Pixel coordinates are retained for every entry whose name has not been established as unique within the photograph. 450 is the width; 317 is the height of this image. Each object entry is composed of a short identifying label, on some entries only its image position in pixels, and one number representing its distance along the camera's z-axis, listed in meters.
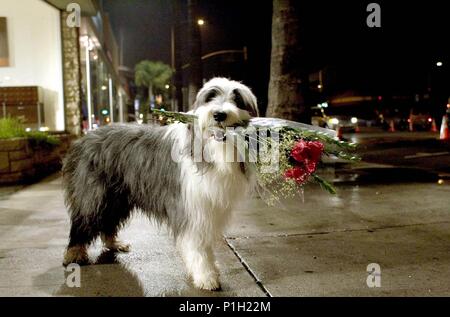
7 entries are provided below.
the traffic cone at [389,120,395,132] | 31.00
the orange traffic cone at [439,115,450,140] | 19.47
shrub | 9.82
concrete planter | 9.38
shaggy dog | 3.67
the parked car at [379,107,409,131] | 31.59
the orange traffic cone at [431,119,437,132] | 27.87
